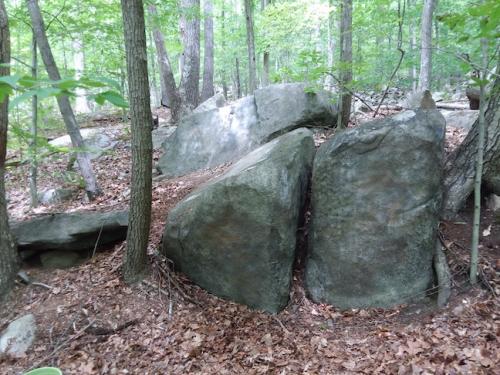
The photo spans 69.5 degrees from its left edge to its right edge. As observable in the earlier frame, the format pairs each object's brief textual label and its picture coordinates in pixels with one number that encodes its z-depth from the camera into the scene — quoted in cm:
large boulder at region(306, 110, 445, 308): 425
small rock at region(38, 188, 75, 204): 727
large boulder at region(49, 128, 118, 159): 980
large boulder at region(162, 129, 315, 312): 432
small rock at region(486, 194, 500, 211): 451
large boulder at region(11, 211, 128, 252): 474
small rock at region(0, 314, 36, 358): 360
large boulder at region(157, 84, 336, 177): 719
